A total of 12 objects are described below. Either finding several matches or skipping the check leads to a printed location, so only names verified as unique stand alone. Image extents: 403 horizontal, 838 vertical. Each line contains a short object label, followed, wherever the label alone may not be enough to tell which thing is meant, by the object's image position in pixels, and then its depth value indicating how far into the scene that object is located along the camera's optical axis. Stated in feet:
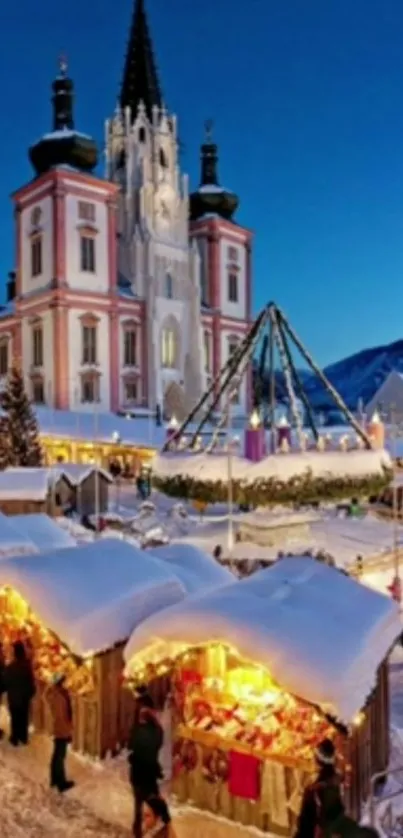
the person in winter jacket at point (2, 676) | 26.30
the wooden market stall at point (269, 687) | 19.06
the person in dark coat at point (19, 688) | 25.34
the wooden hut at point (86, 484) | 75.36
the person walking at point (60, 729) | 22.88
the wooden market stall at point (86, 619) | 24.45
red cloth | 20.80
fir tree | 92.63
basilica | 151.53
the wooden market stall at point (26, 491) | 66.03
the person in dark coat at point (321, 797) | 17.57
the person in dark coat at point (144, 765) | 19.90
